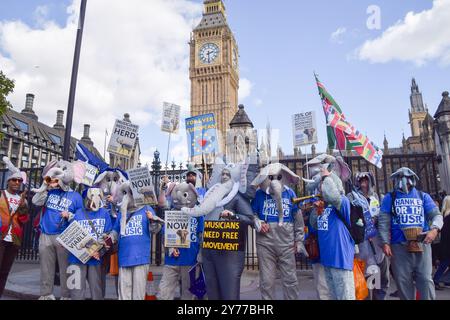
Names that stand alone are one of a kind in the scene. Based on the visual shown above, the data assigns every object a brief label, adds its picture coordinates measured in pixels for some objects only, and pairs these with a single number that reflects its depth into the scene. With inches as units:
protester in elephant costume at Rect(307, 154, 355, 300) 142.7
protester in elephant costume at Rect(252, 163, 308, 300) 162.7
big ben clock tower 2620.6
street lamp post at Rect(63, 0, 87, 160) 268.3
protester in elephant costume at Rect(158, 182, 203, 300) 176.2
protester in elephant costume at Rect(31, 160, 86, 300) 188.2
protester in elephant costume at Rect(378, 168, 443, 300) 159.6
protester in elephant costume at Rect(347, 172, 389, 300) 177.6
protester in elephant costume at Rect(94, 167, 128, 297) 193.6
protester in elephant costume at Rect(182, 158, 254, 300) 155.9
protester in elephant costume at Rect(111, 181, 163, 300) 166.9
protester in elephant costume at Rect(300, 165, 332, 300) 163.6
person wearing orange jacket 206.4
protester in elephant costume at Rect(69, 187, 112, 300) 178.9
